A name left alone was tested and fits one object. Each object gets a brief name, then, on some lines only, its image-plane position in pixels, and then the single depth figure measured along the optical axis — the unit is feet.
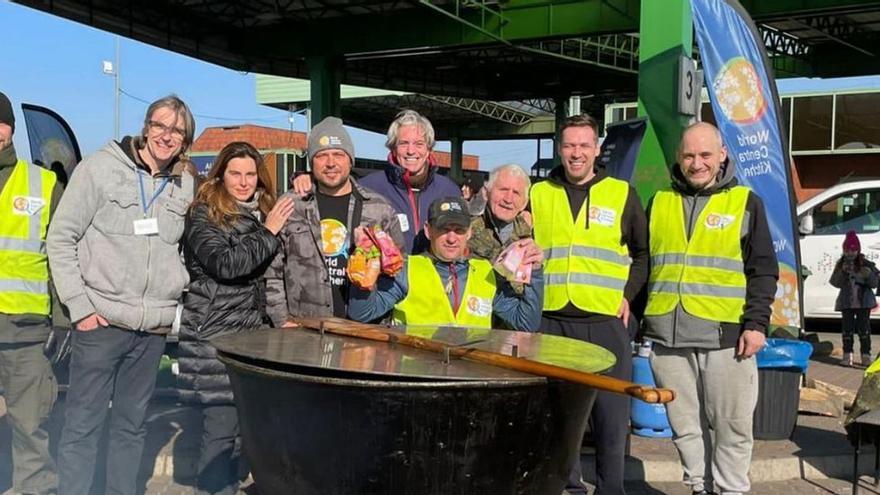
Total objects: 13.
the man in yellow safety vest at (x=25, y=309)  12.69
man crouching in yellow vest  11.19
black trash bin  17.48
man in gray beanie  12.32
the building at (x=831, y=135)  65.31
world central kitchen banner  18.35
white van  35.83
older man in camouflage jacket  12.35
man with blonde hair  13.00
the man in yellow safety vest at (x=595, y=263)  12.36
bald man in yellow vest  12.07
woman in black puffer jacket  11.63
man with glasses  11.56
